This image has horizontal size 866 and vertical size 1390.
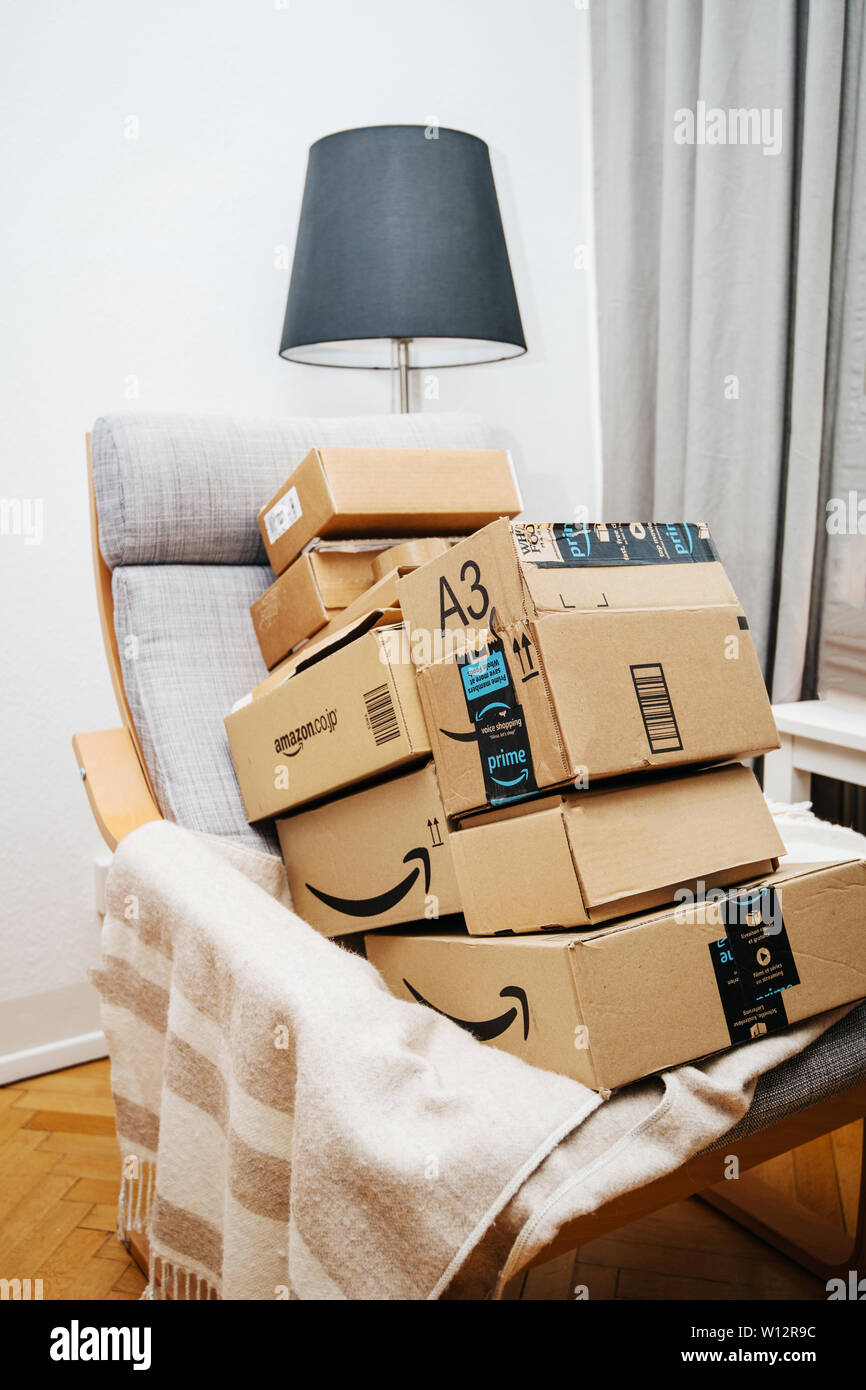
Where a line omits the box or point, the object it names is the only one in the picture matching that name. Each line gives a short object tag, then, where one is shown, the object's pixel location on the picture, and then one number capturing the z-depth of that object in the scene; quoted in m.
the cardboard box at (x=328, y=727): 0.87
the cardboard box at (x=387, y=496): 1.07
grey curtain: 1.51
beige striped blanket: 0.65
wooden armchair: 1.13
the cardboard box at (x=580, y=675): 0.76
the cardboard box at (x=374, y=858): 0.88
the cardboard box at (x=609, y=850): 0.75
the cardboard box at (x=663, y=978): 0.71
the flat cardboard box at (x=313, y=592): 1.10
